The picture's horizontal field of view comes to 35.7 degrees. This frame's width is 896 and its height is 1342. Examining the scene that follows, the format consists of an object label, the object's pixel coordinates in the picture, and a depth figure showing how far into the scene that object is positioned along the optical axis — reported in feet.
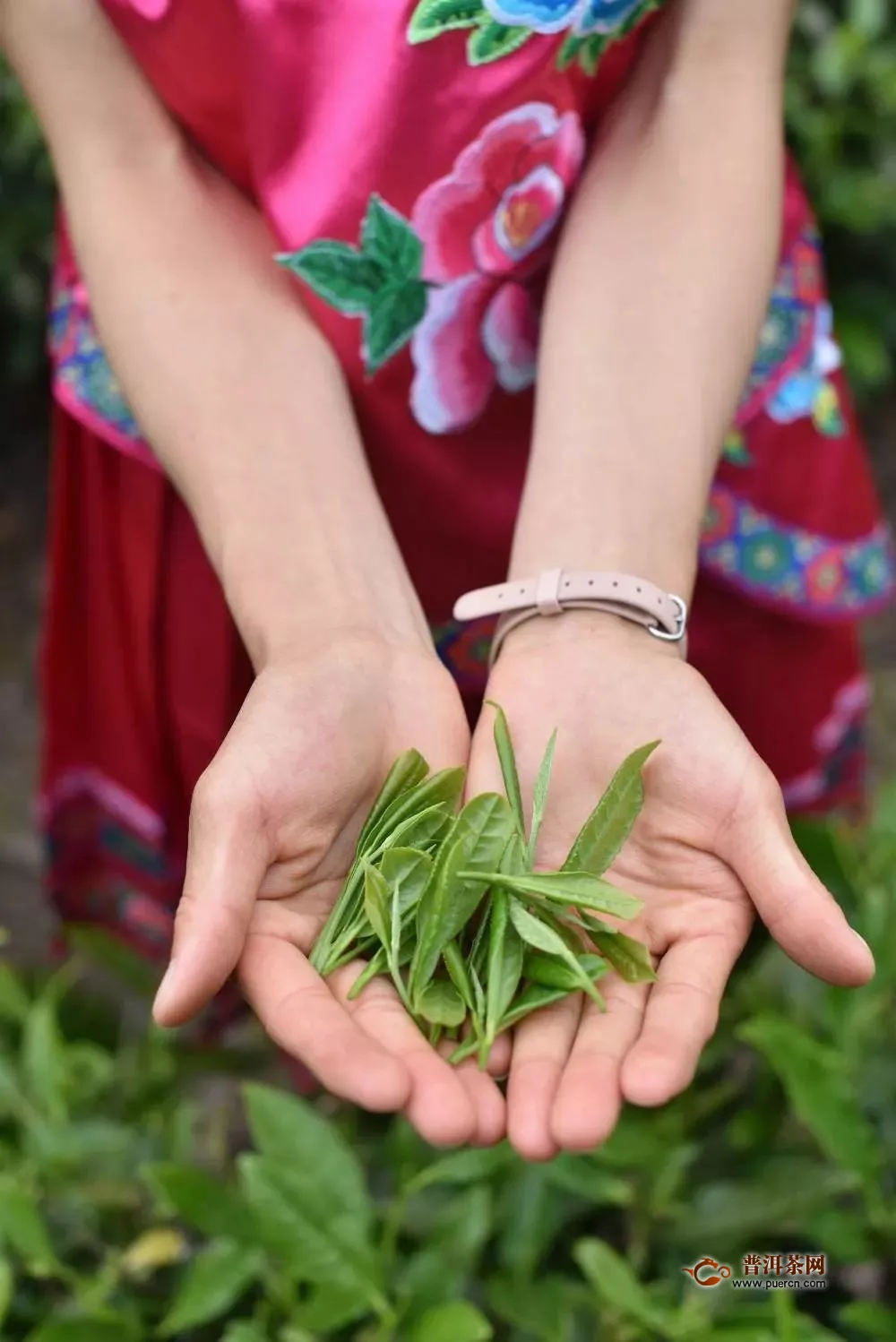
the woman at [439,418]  2.42
